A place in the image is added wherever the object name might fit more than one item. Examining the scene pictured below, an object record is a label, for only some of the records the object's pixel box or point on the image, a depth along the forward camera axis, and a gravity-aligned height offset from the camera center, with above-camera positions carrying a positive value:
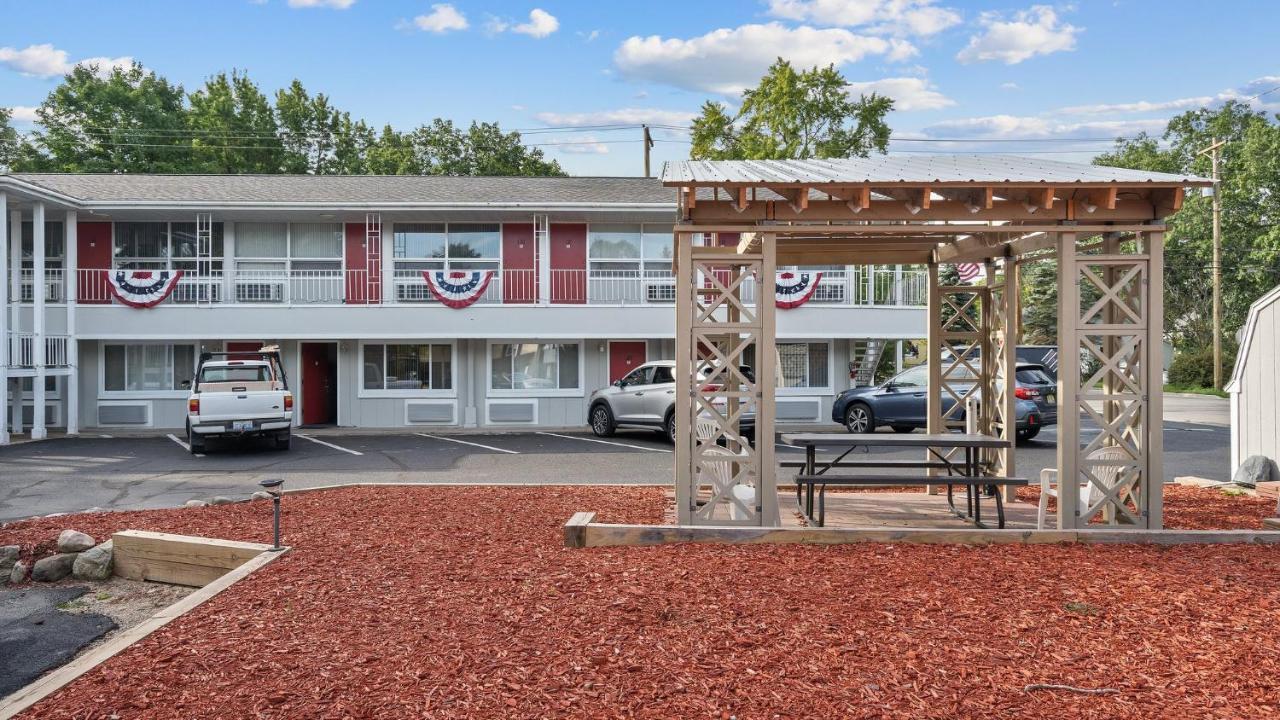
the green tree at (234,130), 44.66 +11.55
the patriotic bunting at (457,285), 20.89 +1.65
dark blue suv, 17.33 -0.92
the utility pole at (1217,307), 36.44 +2.00
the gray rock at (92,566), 7.51 -1.72
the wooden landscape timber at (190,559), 6.77 -1.58
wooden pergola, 7.33 +0.78
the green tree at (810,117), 33.75 +8.98
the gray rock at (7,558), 7.65 -1.71
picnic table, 7.71 -1.03
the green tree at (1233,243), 43.88 +5.64
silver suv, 17.89 -0.94
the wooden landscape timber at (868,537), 7.11 -1.41
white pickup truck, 16.02 -0.81
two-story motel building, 20.97 +1.25
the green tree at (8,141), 44.79 +10.64
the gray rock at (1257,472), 10.78 -1.37
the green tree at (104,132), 43.12 +10.81
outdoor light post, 7.30 -1.08
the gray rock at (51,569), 7.49 -1.75
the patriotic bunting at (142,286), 20.53 +1.60
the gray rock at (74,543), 7.83 -1.60
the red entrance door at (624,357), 22.31 +0.00
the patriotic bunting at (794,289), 20.97 +1.56
